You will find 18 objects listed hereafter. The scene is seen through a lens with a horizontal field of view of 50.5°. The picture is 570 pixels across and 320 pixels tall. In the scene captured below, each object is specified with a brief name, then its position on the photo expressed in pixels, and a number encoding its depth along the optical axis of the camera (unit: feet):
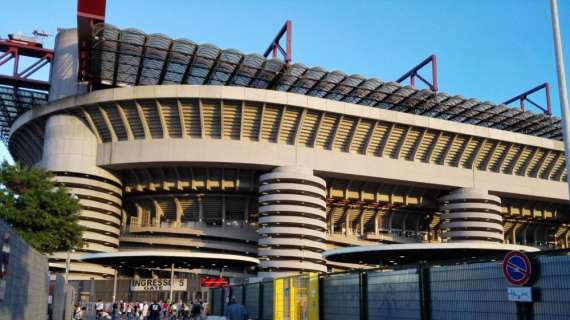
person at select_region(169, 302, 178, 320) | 129.72
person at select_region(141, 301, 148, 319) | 138.46
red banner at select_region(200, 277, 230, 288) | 135.03
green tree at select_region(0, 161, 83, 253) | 115.75
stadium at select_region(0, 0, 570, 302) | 185.16
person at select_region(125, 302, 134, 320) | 130.11
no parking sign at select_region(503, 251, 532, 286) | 35.09
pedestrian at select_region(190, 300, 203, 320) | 91.50
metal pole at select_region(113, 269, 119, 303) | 168.25
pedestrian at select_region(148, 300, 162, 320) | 99.45
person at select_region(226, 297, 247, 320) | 50.52
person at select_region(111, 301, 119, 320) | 125.18
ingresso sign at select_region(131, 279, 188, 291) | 148.25
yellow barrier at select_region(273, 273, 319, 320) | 63.27
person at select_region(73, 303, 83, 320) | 117.22
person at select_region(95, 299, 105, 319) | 143.54
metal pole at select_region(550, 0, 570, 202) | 44.00
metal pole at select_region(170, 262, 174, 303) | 135.10
